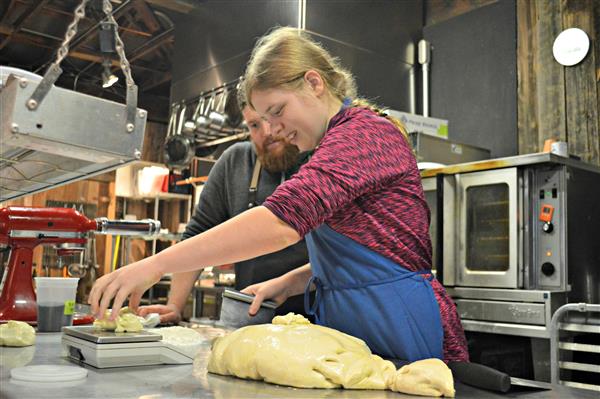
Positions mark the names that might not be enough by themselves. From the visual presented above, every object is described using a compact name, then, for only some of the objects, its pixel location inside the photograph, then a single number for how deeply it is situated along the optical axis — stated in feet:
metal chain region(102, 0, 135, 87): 3.51
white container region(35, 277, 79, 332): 5.61
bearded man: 6.82
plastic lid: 3.22
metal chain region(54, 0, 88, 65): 3.01
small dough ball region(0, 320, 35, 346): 4.63
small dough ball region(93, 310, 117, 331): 4.28
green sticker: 5.80
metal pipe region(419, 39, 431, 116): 14.96
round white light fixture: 11.78
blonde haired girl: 3.62
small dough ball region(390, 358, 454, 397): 3.13
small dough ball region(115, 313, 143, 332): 4.21
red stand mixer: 6.04
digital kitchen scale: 3.75
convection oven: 9.11
